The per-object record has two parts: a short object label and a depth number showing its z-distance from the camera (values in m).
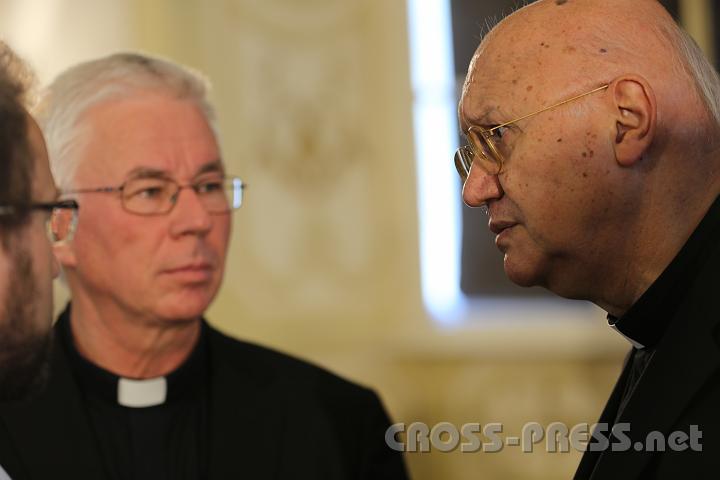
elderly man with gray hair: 3.14
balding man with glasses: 2.83
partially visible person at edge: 2.83
